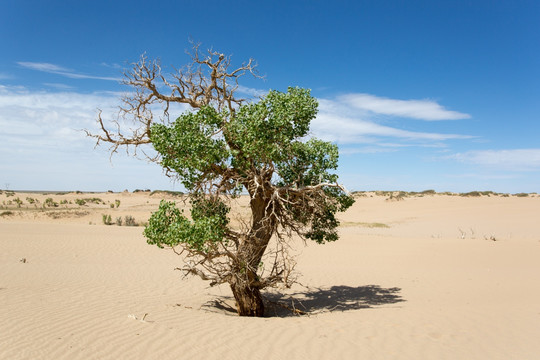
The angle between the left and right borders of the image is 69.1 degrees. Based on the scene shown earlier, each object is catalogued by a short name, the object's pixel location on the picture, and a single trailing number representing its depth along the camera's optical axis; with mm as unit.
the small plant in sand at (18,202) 37016
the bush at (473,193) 54428
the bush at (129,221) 28125
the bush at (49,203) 38500
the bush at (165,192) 62312
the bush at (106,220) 28244
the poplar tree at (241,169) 7574
